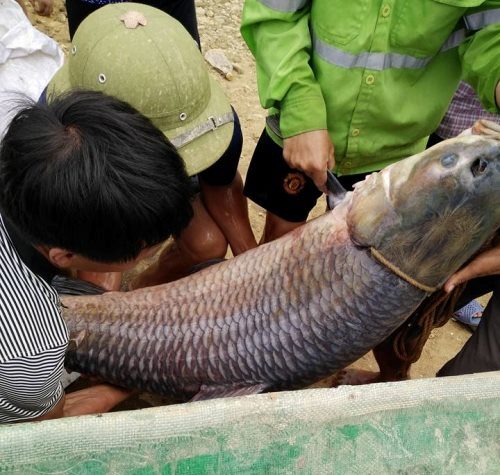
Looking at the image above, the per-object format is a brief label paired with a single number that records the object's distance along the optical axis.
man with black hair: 1.18
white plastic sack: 2.34
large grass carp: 1.57
